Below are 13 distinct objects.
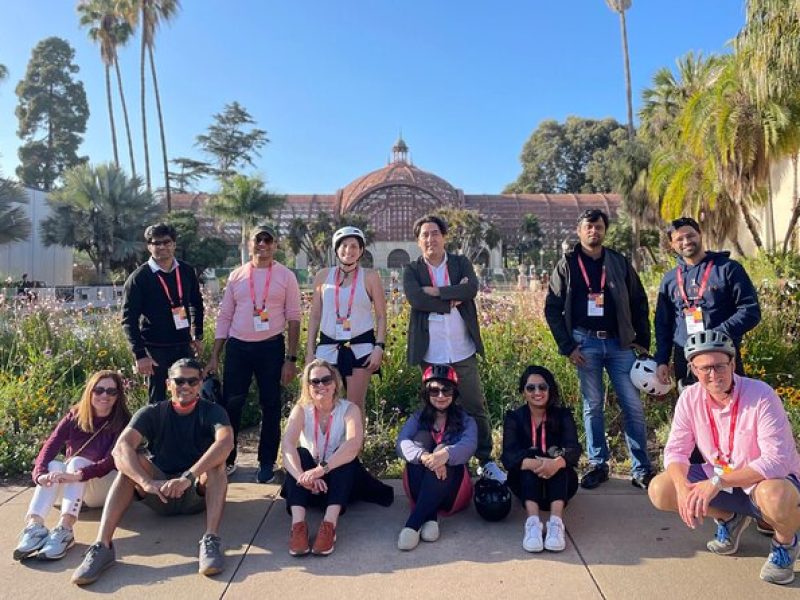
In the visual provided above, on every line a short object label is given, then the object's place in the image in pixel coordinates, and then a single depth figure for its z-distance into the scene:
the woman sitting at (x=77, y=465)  2.92
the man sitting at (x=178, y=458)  2.89
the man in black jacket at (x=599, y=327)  3.79
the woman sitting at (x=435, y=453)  3.09
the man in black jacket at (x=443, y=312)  3.73
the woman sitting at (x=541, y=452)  3.11
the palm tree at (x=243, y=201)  34.56
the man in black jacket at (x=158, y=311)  3.92
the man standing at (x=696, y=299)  3.39
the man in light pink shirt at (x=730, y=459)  2.56
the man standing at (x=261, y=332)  3.95
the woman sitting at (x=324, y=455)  3.07
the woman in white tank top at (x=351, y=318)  3.77
